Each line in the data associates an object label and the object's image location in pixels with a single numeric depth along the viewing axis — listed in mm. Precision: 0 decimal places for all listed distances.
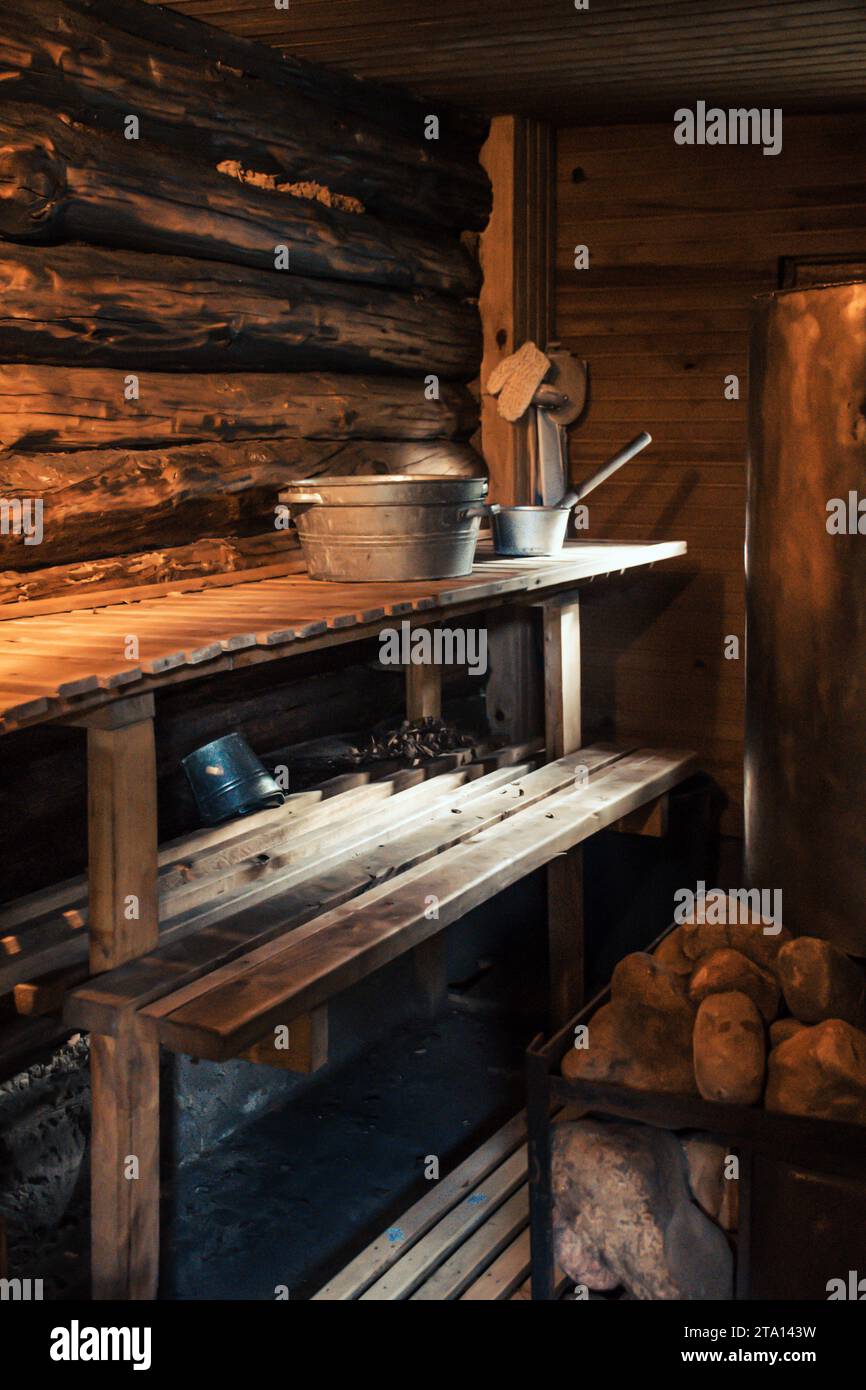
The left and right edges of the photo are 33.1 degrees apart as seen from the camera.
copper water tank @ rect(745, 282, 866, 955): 3355
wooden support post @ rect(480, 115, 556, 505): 5941
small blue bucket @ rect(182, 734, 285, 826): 4504
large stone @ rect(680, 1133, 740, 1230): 3396
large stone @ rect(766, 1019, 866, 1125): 3129
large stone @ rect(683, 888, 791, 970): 3625
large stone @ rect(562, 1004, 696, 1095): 3344
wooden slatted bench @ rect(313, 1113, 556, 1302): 3906
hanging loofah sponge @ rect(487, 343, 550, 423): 6012
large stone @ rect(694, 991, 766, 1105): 3219
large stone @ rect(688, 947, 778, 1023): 3441
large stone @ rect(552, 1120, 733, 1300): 3383
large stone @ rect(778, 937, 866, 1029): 3346
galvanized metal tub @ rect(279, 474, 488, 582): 4172
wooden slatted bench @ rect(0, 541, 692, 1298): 3266
